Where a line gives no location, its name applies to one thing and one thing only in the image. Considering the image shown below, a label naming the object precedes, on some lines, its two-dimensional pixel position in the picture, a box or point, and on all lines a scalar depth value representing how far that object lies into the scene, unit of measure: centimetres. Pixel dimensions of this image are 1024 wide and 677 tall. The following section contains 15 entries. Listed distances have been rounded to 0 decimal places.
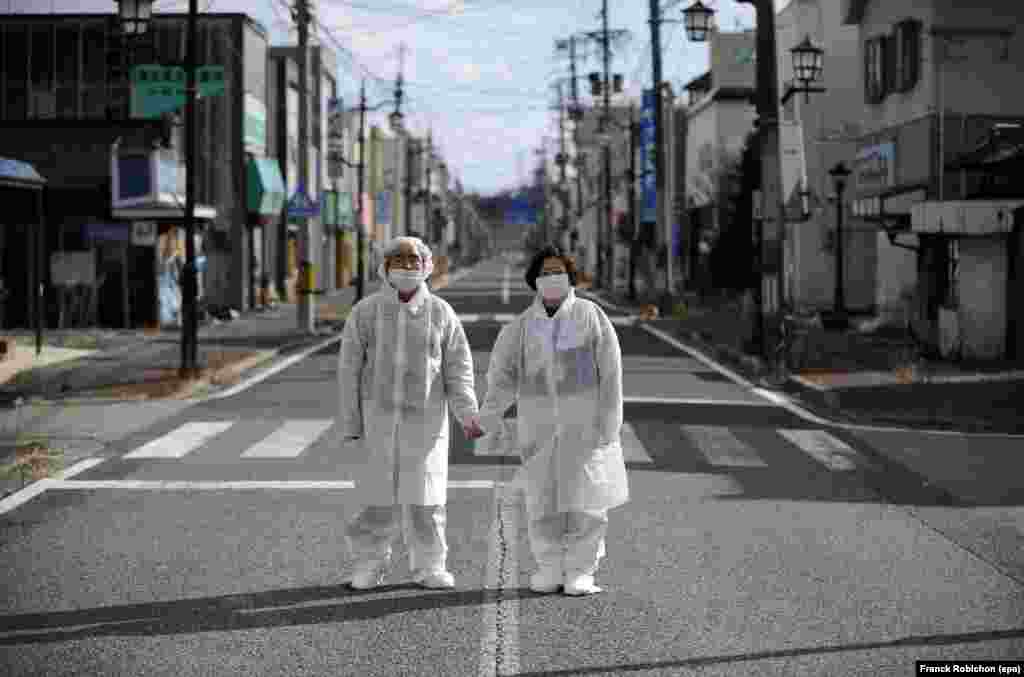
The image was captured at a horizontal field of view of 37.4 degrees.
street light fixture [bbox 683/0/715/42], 2783
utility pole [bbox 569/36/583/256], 8212
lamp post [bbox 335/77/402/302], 4553
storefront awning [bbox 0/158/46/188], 2255
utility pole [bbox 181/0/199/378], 2109
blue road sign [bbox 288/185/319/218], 3405
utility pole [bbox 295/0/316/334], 3195
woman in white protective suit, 790
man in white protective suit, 792
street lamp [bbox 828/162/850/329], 3453
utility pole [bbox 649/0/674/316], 4062
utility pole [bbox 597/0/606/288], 5828
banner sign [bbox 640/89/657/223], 5591
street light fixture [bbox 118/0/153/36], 2097
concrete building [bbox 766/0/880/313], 4366
